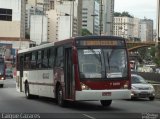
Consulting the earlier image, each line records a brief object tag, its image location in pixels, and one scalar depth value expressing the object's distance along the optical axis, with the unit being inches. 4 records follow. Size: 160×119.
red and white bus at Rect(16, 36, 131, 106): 800.3
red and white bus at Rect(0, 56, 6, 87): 1840.6
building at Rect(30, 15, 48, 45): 6002.0
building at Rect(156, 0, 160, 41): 4867.6
